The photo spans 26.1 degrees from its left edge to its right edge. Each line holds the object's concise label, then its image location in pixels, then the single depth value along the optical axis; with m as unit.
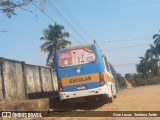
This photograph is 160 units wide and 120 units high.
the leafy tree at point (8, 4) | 9.43
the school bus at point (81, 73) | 16.02
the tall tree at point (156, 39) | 82.29
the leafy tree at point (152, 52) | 88.38
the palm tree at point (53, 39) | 50.16
